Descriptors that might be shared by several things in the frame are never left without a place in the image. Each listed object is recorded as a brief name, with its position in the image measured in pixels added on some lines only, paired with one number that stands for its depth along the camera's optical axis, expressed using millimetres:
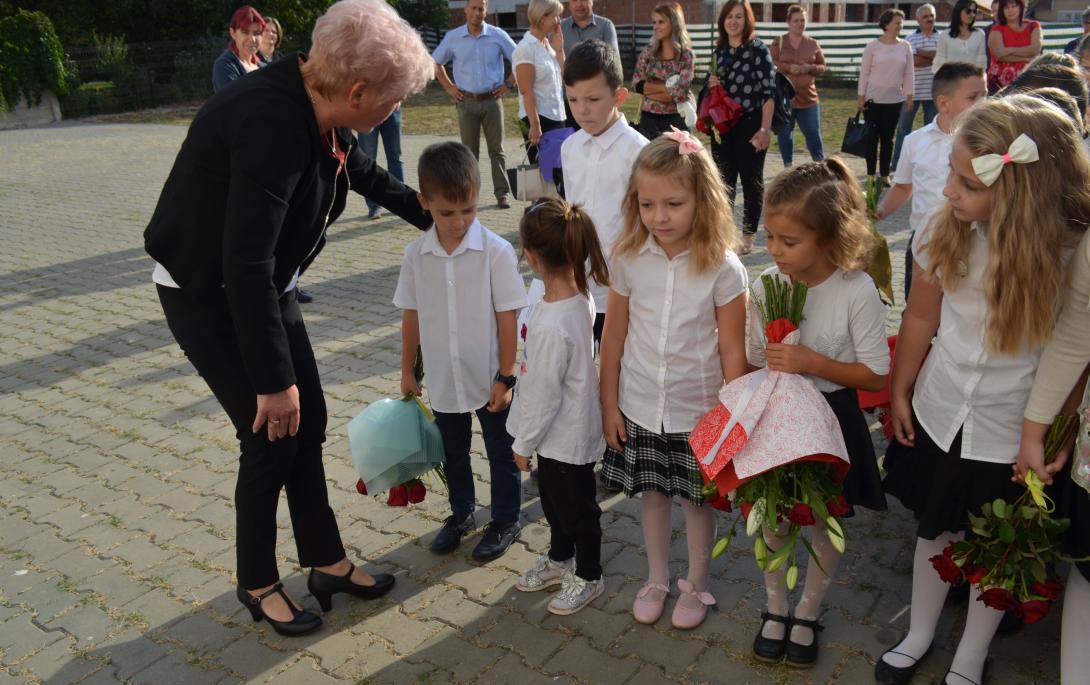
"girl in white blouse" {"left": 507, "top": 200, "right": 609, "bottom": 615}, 2820
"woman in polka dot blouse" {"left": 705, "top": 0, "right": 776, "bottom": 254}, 6941
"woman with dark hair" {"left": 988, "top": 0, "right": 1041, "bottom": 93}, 8711
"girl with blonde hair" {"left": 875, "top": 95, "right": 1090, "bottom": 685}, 2213
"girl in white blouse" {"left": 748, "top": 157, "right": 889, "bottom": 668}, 2512
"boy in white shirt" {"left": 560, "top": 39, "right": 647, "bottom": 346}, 3582
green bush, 21828
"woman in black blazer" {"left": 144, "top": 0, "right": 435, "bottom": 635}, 2424
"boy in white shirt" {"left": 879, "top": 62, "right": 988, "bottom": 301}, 4043
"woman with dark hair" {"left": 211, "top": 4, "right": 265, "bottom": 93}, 6379
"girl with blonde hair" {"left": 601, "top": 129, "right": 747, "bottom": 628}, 2668
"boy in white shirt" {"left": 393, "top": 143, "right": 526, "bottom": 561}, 3113
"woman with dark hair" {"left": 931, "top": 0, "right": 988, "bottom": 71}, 9148
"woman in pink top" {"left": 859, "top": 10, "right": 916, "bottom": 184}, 9391
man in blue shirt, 9055
